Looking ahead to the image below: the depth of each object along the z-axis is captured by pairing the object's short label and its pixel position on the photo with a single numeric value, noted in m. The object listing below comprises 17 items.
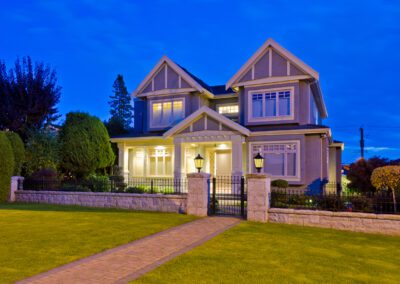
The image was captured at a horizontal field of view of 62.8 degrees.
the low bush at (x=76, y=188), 16.28
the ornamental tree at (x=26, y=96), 21.86
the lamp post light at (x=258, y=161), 12.37
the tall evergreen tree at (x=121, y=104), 49.00
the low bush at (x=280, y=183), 17.29
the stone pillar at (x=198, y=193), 12.39
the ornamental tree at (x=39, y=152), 19.97
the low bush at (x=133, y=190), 15.49
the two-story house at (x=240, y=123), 18.36
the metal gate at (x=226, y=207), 12.36
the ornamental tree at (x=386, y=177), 11.45
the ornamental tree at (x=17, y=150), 17.70
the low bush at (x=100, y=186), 16.08
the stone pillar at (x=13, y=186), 16.86
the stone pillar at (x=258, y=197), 11.38
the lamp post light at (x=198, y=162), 13.24
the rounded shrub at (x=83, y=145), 22.02
